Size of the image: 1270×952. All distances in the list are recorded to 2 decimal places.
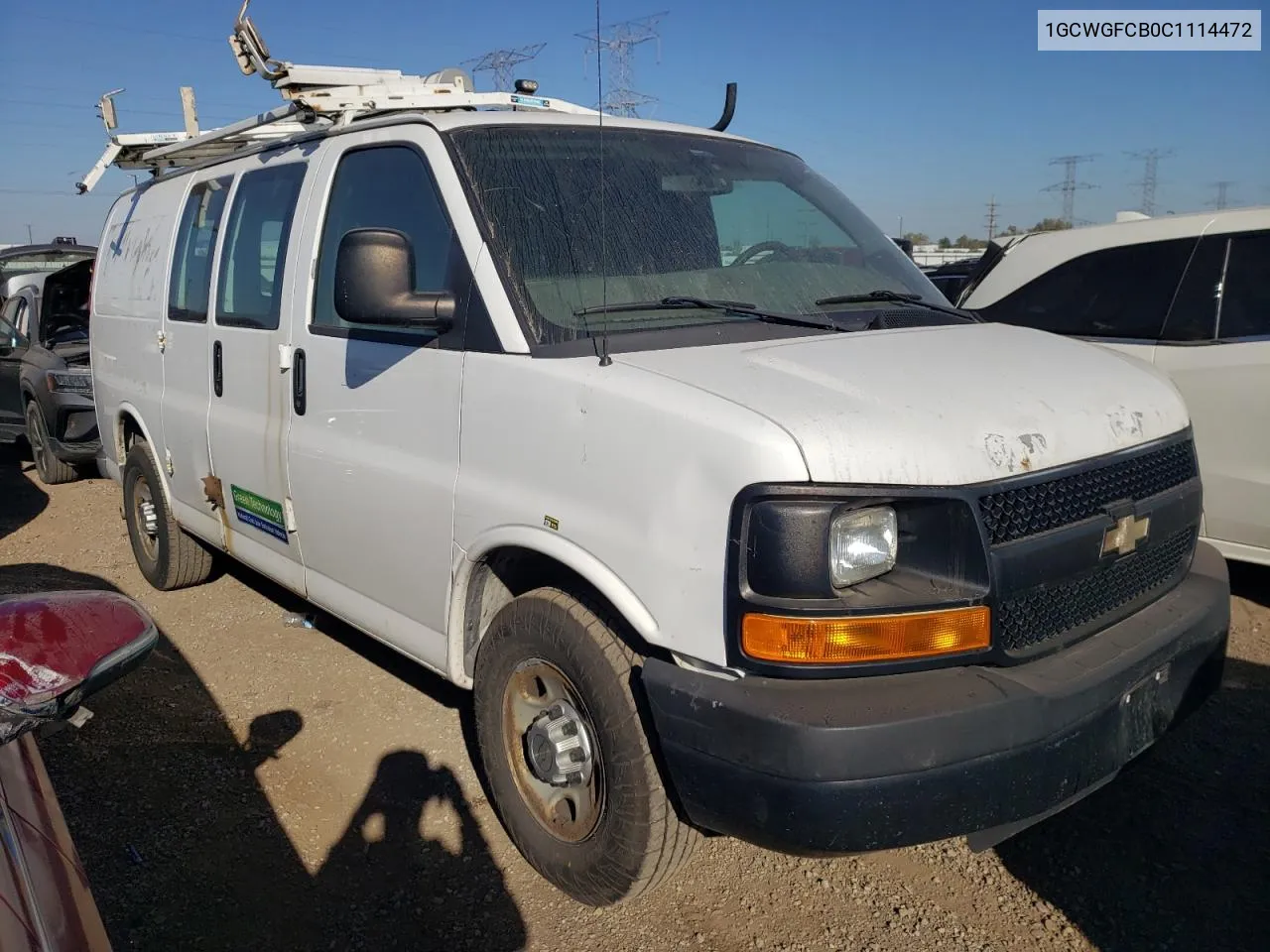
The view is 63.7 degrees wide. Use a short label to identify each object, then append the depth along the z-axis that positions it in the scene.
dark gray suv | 9.01
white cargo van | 2.24
